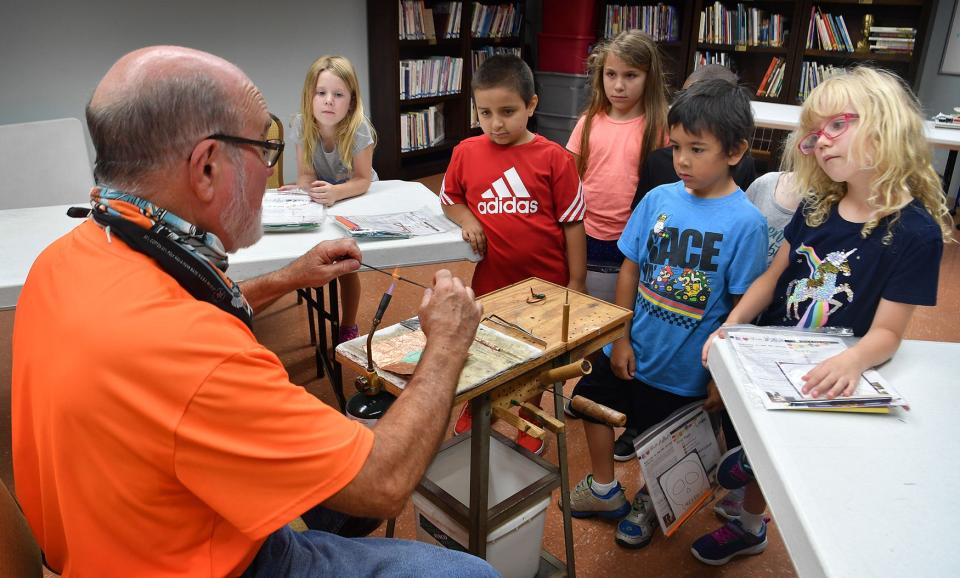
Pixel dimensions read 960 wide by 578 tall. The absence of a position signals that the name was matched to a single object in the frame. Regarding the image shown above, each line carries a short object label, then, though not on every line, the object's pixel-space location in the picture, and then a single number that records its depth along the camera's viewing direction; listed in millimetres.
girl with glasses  1342
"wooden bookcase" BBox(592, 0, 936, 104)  5344
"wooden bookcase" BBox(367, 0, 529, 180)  5031
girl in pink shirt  2355
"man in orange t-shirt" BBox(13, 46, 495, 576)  845
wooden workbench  1366
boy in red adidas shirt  2113
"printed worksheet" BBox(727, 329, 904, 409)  1186
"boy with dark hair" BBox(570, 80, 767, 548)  1688
